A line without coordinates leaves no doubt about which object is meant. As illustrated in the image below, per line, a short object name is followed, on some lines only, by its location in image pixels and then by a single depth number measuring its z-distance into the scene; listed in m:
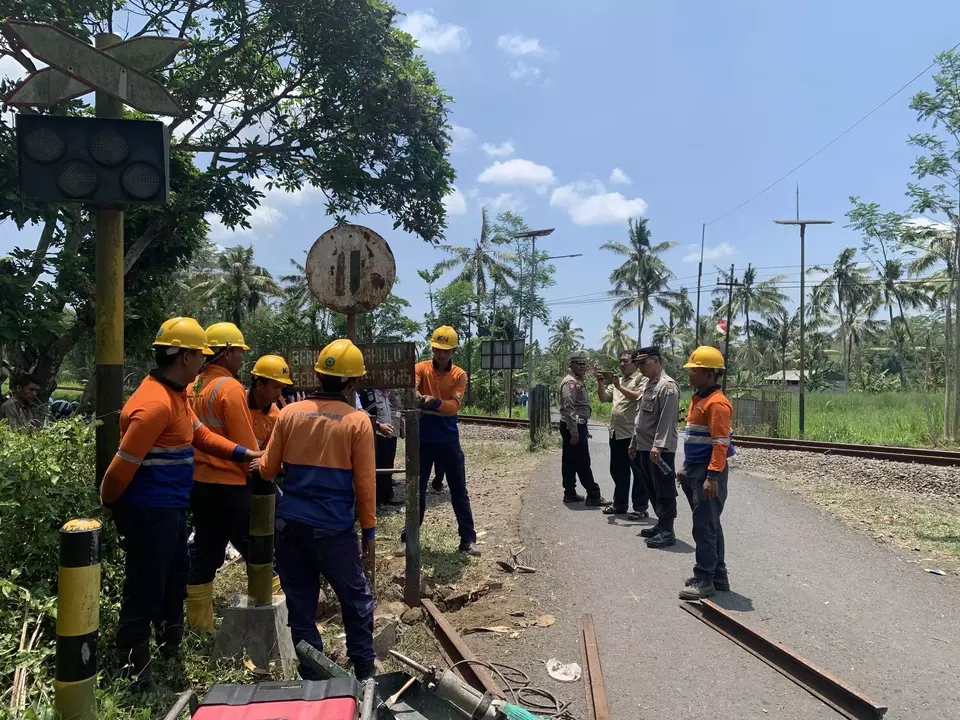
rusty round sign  4.77
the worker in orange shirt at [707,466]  5.16
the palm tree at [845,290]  46.84
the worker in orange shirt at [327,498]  3.42
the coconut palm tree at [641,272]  46.38
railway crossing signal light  3.40
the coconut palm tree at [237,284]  36.72
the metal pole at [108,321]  3.75
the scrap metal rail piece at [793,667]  3.49
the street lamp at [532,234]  23.20
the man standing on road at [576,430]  8.56
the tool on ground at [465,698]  2.88
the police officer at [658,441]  6.53
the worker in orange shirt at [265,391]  4.68
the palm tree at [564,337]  55.16
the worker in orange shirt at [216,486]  4.10
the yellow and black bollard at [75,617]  2.60
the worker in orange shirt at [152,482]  3.15
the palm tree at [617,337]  54.97
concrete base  3.76
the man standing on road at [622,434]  8.06
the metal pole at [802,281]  22.44
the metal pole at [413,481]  5.02
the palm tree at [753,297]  50.28
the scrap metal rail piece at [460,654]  3.67
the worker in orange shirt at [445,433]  6.09
